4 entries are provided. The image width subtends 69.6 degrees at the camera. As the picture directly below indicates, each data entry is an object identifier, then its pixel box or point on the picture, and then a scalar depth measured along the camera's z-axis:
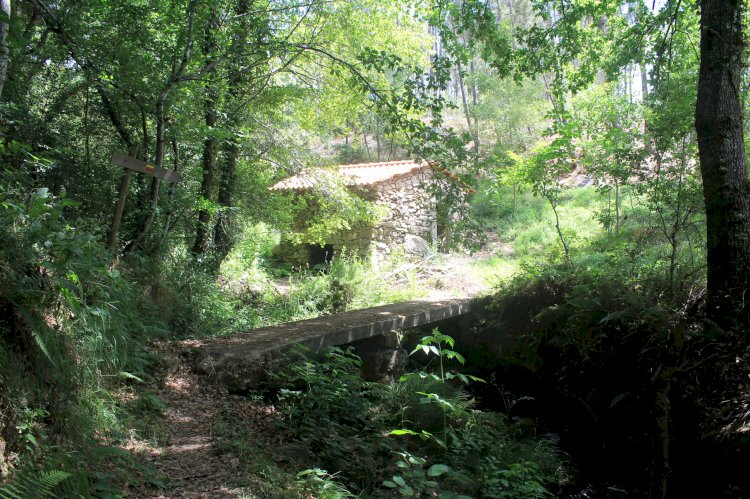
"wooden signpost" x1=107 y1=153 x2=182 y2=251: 5.47
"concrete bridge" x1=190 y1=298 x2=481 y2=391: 5.33
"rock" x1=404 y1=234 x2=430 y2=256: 15.22
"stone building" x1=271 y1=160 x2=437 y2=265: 14.27
